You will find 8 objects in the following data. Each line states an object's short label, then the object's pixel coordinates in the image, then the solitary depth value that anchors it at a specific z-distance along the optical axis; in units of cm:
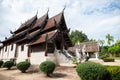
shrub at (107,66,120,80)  477
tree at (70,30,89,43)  4090
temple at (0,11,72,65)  1074
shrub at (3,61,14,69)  1113
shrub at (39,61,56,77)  729
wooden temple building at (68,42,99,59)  2004
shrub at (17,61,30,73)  889
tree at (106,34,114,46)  3533
